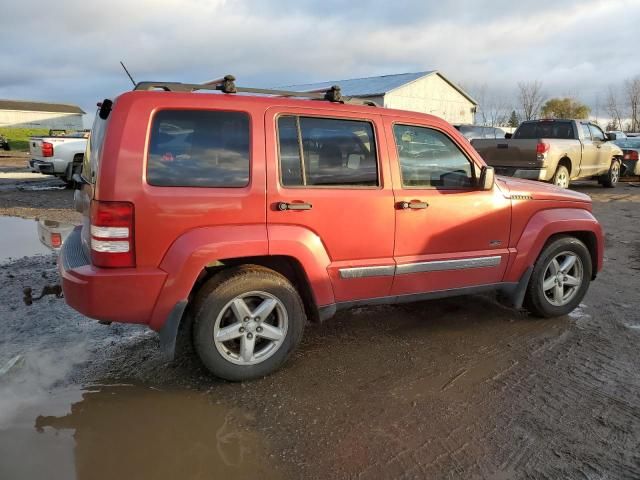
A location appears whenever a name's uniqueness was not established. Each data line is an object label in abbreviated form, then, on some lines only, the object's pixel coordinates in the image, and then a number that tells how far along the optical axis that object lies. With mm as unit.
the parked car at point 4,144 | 34272
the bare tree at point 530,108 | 59469
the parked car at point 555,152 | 11422
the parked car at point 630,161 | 16547
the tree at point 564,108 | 56222
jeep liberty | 3020
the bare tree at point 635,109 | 64562
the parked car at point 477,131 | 19734
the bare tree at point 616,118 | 67438
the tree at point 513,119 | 63375
